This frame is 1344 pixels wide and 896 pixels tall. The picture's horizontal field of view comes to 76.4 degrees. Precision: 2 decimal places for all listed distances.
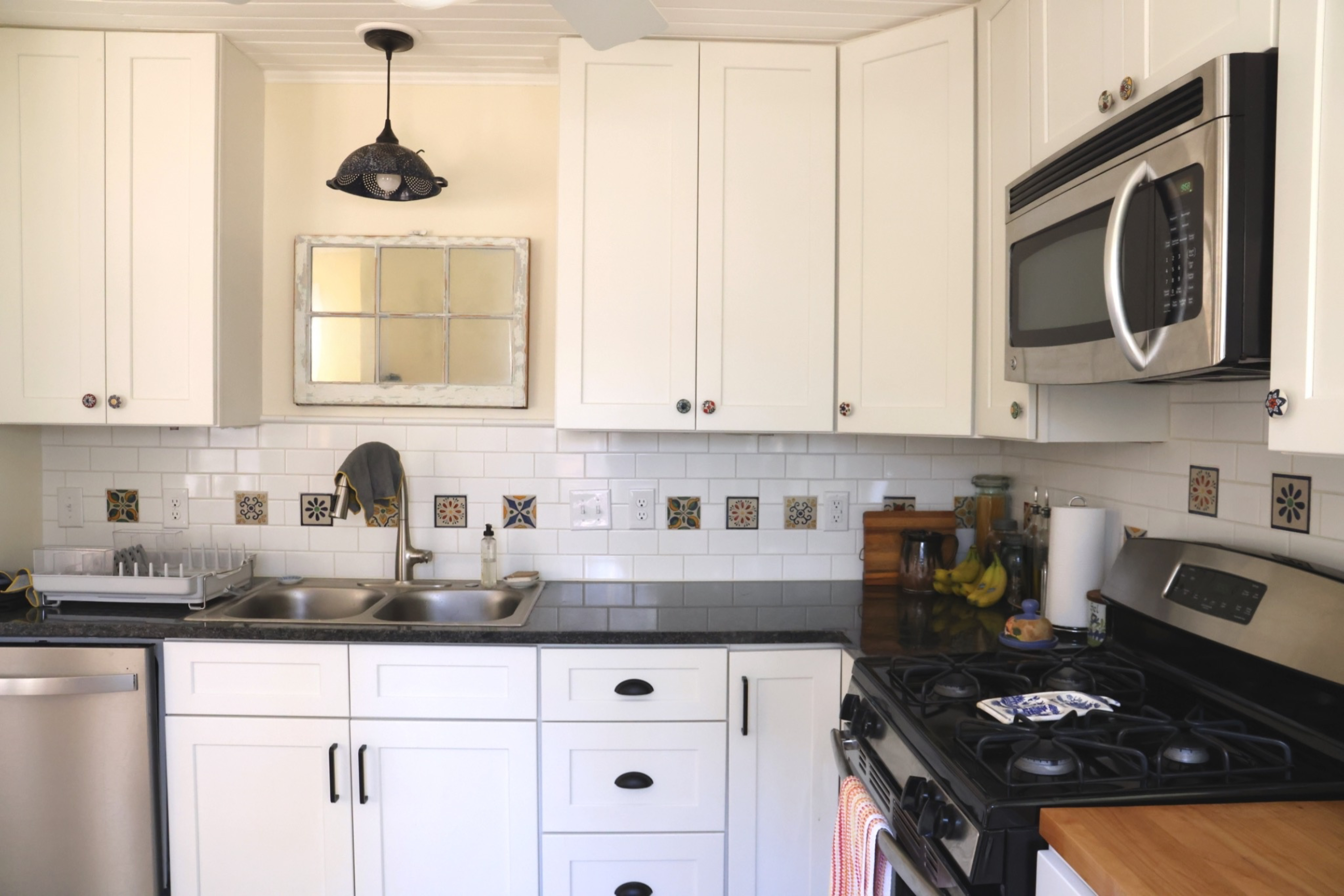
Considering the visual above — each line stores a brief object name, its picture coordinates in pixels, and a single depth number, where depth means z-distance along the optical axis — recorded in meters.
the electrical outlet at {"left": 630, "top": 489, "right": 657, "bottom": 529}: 2.68
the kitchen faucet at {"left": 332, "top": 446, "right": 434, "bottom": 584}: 2.58
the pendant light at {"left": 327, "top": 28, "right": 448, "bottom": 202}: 2.36
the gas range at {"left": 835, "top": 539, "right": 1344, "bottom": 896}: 1.18
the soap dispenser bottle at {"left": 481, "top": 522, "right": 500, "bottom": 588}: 2.56
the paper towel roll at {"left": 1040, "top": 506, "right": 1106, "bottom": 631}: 2.04
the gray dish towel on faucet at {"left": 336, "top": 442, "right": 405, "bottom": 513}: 2.46
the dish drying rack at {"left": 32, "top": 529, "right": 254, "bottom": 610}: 2.29
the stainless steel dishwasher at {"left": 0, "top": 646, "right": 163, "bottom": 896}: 2.12
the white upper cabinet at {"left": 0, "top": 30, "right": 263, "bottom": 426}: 2.33
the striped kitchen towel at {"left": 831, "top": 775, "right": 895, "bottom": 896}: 1.44
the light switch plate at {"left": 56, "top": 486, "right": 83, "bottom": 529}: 2.67
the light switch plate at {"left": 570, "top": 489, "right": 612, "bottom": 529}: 2.67
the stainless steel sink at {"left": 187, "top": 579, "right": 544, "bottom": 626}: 2.50
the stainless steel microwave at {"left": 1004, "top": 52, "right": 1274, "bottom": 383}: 1.15
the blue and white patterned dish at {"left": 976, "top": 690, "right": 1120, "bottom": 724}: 1.43
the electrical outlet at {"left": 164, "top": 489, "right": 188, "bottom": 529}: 2.68
